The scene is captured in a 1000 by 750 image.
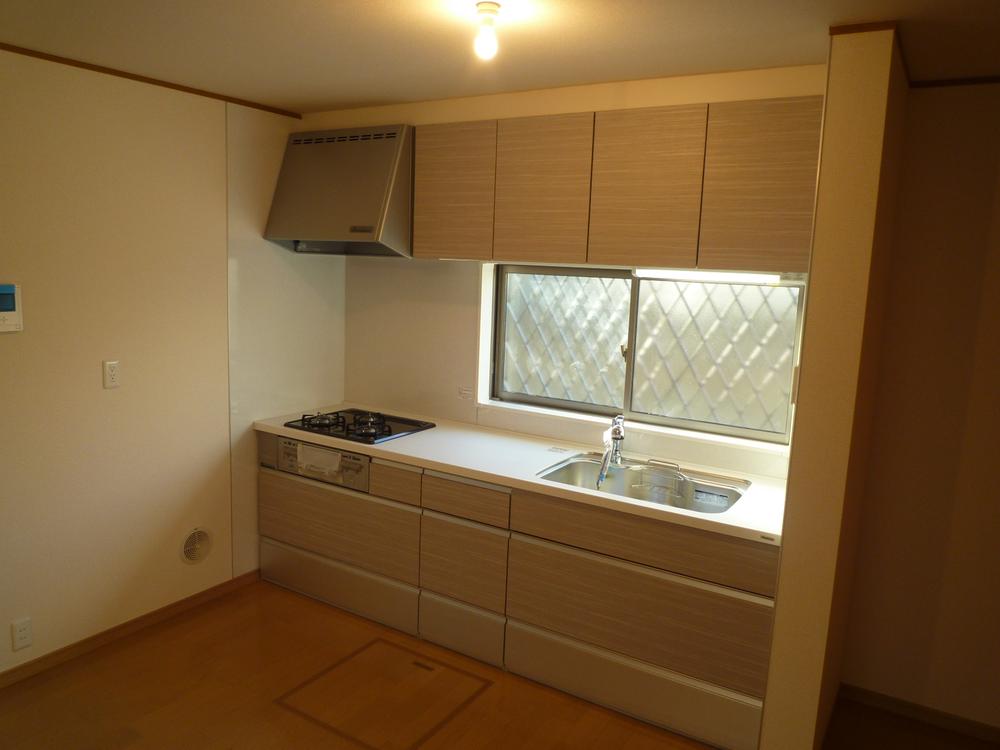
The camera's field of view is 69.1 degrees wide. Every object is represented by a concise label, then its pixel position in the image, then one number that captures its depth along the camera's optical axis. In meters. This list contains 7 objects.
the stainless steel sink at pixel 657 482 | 2.86
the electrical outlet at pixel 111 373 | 2.97
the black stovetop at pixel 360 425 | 3.37
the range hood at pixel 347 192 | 3.26
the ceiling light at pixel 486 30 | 2.03
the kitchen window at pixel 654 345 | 2.99
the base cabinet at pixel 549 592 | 2.47
